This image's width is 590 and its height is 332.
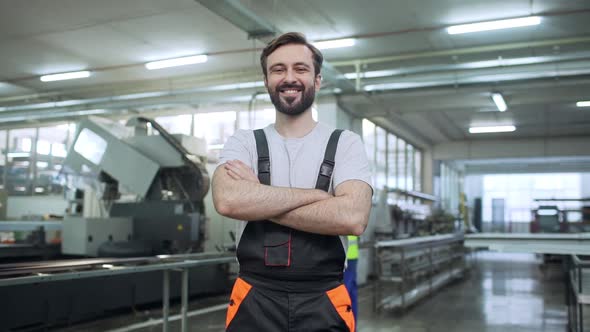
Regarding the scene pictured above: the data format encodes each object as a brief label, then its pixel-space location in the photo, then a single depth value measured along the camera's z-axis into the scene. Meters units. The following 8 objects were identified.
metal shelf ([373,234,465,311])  6.50
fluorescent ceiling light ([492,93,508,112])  7.64
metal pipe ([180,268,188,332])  3.71
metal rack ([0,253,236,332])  2.91
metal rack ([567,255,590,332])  4.16
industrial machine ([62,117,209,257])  5.75
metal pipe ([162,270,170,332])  3.65
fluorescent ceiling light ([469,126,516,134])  11.93
